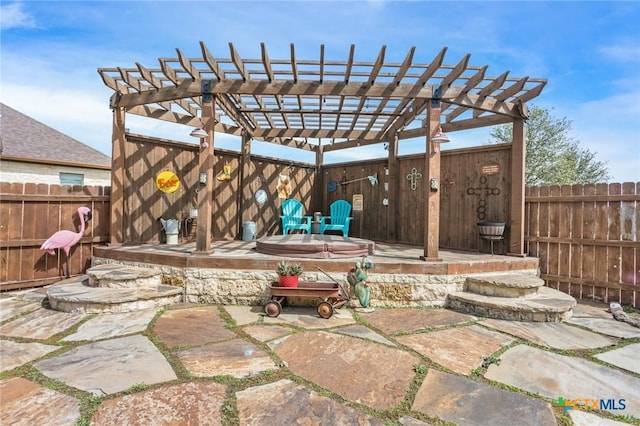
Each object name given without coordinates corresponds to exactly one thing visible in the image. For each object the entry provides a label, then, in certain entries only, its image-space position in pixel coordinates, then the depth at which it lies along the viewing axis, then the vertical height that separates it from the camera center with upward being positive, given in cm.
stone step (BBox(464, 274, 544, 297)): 356 -72
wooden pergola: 382 +176
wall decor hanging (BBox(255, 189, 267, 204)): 676 +44
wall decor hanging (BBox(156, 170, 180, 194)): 544 +57
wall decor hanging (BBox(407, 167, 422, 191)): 607 +83
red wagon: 320 -80
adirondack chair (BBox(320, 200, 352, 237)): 679 +1
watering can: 529 -25
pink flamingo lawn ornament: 428 -38
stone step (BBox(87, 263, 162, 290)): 362 -74
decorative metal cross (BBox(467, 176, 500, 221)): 524 +46
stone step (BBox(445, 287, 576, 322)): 324 -87
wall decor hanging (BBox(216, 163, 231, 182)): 614 +82
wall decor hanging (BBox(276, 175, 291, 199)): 712 +70
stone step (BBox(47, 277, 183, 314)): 320 -88
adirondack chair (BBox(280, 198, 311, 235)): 674 +0
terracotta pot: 338 -67
